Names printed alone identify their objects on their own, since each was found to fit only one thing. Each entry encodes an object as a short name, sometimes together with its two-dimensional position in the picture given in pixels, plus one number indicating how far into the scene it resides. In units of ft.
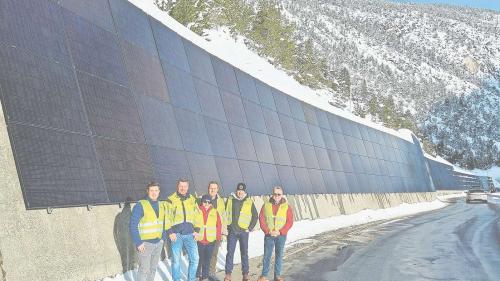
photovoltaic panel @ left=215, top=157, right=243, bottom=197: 59.21
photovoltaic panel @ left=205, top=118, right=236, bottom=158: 60.54
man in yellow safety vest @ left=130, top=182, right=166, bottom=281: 29.99
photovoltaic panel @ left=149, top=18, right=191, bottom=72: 55.26
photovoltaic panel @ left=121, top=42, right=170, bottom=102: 46.65
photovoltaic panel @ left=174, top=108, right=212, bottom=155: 53.52
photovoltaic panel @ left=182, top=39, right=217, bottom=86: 62.44
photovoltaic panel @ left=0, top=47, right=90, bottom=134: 29.99
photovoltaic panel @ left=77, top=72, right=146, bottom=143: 37.93
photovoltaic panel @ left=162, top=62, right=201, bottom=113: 54.49
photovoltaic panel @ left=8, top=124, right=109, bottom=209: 29.12
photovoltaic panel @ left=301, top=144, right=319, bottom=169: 96.84
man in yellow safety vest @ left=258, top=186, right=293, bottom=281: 38.29
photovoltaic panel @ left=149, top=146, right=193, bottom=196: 45.14
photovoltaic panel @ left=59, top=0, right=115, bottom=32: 39.82
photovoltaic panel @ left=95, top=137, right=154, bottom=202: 37.35
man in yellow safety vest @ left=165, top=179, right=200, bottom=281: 33.14
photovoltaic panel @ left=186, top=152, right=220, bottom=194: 52.31
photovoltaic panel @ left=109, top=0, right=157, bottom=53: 47.42
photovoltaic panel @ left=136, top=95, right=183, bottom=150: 45.98
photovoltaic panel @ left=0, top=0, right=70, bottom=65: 31.48
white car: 195.42
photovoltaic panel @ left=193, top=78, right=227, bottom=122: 61.67
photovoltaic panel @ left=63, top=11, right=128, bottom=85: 38.52
